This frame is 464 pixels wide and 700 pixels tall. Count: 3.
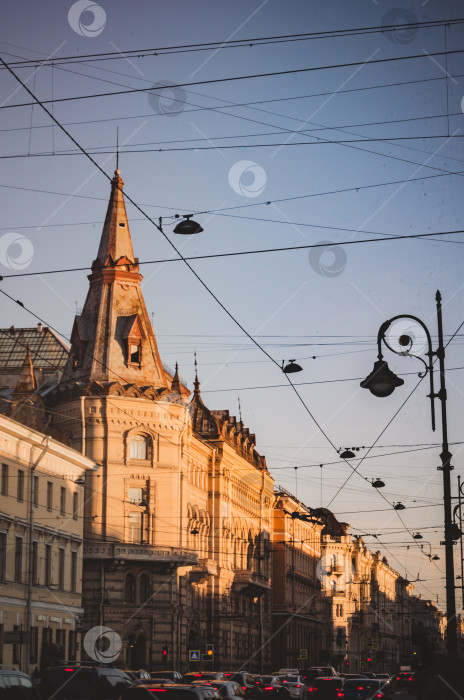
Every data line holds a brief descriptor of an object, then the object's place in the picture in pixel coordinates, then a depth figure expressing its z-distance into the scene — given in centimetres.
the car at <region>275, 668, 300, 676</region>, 6512
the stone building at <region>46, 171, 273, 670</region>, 6606
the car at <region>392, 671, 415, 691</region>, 7222
